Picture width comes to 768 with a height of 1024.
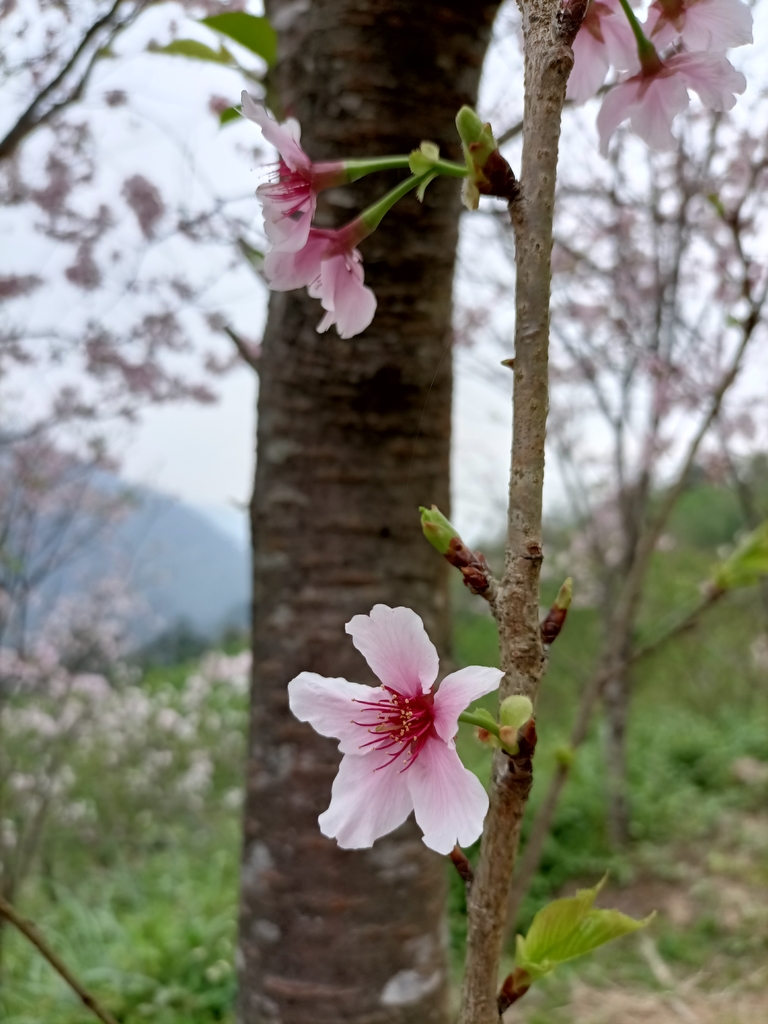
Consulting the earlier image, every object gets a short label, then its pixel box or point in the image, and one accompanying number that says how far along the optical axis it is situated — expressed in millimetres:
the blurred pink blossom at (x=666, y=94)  162
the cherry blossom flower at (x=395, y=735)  122
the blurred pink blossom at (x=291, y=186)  155
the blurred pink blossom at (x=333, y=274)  163
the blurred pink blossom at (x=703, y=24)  158
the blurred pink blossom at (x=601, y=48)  170
